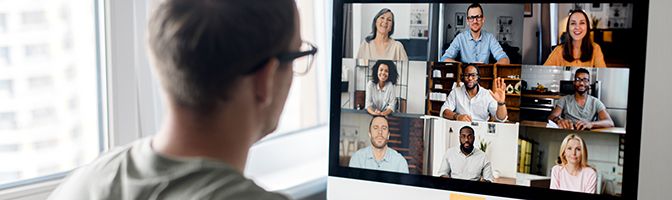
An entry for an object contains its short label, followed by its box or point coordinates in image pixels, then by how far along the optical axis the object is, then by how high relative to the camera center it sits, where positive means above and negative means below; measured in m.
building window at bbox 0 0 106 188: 1.47 -0.10
